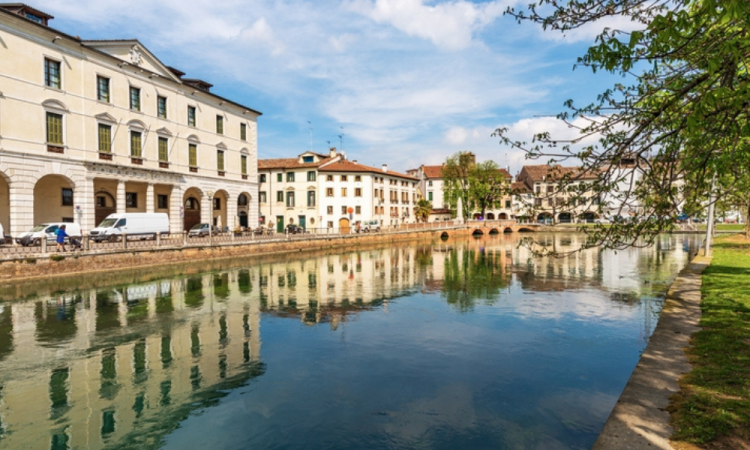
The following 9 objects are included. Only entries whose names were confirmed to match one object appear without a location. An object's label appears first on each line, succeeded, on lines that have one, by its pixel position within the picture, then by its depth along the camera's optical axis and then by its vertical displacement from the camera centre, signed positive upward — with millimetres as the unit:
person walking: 24877 -854
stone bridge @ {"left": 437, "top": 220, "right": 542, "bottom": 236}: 77731 -2085
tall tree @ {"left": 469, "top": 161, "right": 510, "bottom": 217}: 81875 +7839
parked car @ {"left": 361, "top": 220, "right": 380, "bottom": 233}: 60281 -1036
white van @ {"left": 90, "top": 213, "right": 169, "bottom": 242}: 30719 -258
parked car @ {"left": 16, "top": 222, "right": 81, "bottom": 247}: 25859 -584
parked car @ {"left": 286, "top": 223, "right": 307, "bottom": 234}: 50619 -1166
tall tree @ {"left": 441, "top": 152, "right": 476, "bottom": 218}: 87188 +8463
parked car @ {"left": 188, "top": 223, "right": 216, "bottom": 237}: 39112 -824
